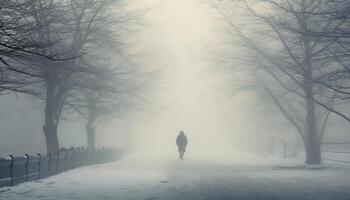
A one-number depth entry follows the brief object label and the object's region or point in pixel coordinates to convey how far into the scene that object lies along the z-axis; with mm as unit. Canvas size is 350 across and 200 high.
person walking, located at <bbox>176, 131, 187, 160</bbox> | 40125
